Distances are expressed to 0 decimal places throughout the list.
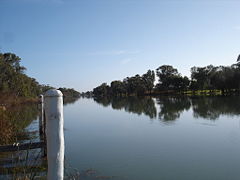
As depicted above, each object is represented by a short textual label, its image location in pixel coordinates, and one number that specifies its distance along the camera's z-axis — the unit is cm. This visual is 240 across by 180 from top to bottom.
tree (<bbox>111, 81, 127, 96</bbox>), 11029
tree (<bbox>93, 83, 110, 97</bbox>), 13899
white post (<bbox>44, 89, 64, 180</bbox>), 182
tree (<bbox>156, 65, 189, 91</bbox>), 7694
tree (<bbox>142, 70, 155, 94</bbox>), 9469
